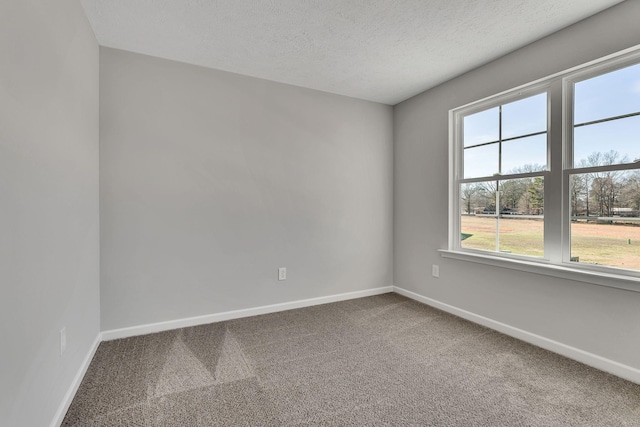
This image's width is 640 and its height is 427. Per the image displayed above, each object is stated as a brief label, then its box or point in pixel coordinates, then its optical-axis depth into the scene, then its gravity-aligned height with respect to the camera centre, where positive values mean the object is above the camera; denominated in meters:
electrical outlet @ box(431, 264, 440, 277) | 3.22 -0.68
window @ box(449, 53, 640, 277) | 1.99 +0.29
